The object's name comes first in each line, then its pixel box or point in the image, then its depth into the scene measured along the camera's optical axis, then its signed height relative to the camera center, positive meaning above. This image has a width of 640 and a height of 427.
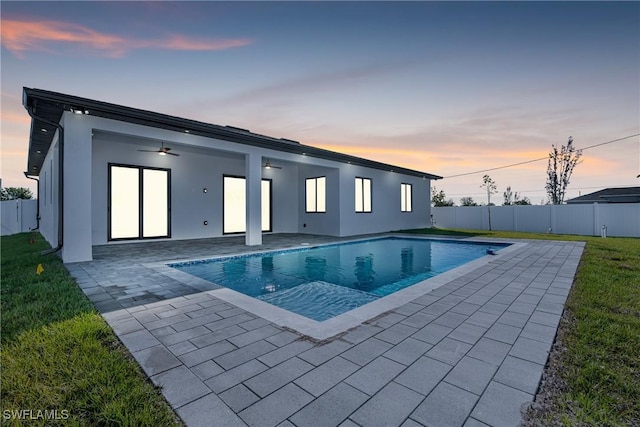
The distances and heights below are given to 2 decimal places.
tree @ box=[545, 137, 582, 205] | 21.41 +3.55
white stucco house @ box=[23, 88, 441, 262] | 5.62 +1.19
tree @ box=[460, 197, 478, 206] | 26.25 +1.23
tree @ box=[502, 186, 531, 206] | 27.15 +1.64
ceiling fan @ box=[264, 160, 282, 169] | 11.45 +2.11
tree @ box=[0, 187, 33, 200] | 23.70 +2.20
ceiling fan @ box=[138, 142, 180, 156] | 8.54 +2.07
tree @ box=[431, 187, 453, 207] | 26.56 +1.49
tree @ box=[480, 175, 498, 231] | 23.30 +2.41
